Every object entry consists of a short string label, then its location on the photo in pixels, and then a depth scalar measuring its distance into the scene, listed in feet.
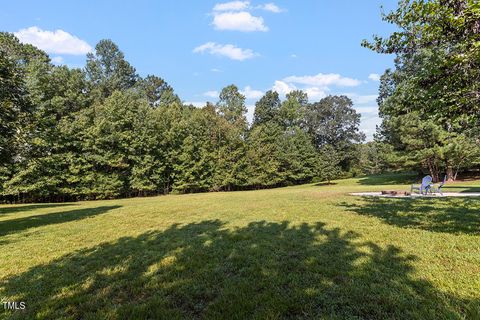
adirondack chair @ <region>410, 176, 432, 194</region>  44.83
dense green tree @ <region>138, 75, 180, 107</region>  162.07
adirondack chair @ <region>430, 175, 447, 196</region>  45.52
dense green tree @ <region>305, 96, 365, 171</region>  157.07
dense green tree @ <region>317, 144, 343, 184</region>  117.70
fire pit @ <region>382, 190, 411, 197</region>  45.57
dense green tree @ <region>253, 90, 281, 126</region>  165.99
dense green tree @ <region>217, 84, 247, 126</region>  150.61
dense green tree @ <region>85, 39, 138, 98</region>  141.28
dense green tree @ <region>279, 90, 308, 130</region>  163.38
